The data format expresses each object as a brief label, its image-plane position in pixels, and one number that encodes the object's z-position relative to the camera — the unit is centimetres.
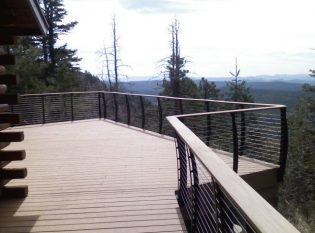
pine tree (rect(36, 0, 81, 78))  2163
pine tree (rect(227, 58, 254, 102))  2635
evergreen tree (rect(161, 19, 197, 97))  2364
